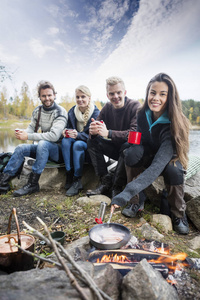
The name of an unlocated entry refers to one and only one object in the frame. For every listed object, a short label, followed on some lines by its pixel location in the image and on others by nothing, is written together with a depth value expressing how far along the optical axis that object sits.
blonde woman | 3.54
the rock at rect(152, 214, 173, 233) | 2.27
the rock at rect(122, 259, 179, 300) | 1.10
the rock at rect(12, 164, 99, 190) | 3.89
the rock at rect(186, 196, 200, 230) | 2.44
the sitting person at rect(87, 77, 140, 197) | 3.19
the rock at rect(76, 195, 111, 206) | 3.01
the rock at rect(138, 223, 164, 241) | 1.94
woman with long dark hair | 2.19
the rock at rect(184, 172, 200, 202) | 2.75
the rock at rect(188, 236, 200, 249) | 1.96
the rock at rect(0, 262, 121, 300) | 0.85
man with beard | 3.57
